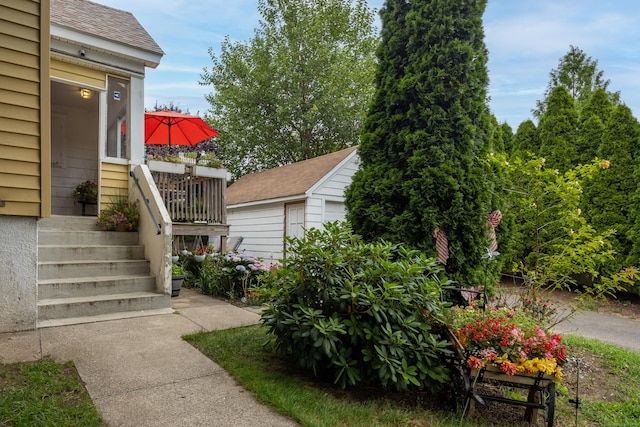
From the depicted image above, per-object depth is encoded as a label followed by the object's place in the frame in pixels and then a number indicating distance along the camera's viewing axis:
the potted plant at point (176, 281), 5.86
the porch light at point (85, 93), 7.38
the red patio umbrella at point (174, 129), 8.15
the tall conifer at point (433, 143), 4.31
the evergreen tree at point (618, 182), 8.59
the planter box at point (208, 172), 7.42
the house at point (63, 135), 3.87
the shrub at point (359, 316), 2.64
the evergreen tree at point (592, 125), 10.11
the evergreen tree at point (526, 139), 11.69
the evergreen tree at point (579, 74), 22.55
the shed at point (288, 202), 9.75
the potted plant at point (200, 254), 7.06
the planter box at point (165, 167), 6.93
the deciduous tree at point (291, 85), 16.61
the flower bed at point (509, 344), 2.52
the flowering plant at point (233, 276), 6.20
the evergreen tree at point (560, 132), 10.38
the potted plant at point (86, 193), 8.26
